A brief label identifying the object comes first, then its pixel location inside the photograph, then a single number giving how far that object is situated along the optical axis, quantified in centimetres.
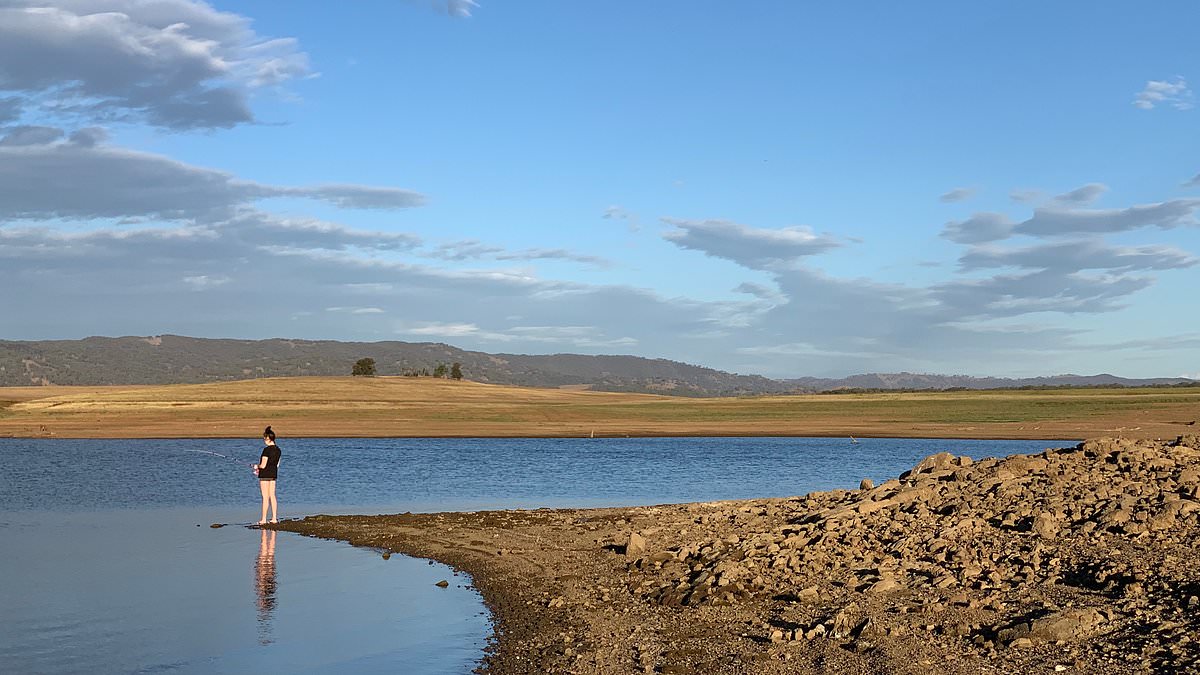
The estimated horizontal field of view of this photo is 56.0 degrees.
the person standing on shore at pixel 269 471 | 2472
